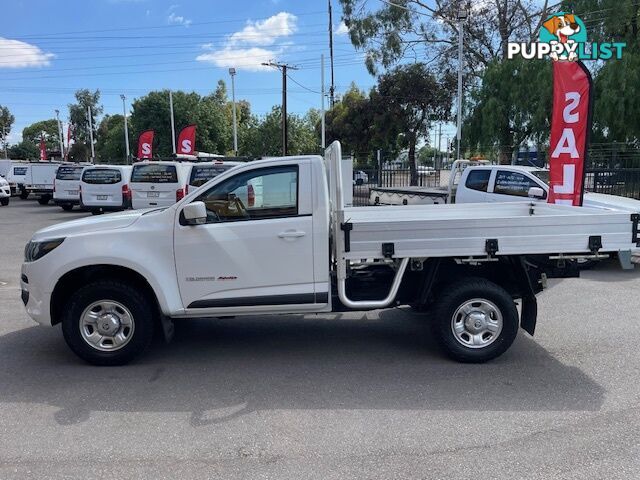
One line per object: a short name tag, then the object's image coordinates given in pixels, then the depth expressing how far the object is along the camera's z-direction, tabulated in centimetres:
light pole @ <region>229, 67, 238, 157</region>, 4404
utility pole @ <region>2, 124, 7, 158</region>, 9139
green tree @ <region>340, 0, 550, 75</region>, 2888
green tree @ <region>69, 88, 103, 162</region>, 8671
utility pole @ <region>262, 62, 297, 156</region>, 3847
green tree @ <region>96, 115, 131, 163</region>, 6288
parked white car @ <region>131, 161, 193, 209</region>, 1591
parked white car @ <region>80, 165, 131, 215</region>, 1894
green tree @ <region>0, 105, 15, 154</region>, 9149
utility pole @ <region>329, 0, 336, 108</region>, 3894
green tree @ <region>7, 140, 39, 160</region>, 9931
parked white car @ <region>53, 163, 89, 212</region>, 2217
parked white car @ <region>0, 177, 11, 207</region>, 2597
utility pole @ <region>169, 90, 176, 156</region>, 4865
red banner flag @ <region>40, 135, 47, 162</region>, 5170
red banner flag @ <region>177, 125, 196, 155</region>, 3169
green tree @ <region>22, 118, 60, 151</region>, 10688
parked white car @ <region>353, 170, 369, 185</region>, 2181
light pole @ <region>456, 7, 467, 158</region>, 2250
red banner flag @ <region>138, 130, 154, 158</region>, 3438
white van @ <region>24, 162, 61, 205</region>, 2747
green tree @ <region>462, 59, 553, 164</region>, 2228
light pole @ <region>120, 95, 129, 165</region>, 5504
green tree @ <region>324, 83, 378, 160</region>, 3500
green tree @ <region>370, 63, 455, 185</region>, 3194
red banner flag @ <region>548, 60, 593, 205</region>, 885
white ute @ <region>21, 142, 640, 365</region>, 500
